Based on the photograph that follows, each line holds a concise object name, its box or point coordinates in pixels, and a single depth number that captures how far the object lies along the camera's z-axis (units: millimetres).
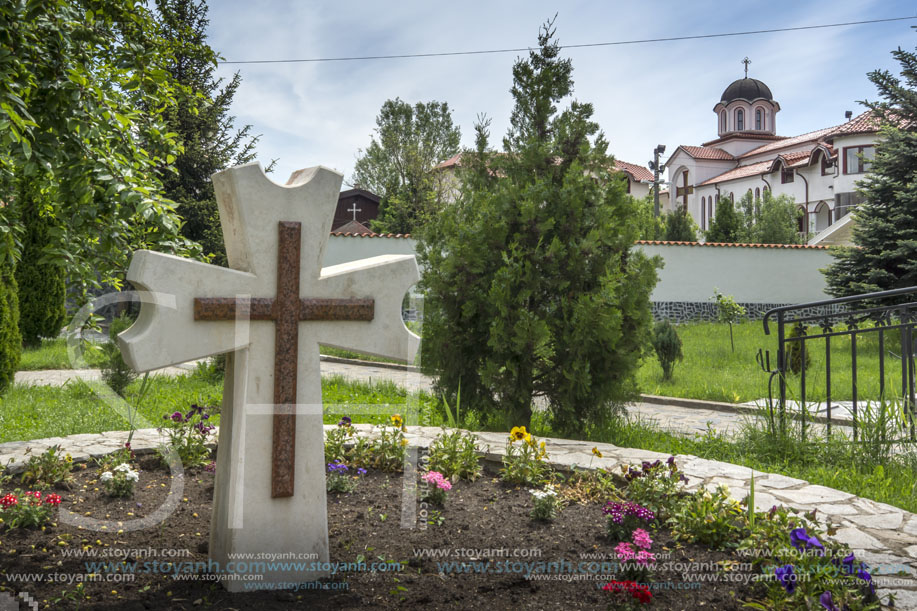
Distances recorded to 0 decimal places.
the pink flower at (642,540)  2691
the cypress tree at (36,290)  12531
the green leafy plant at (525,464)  3770
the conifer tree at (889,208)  14617
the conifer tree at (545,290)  5152
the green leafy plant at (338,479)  3602
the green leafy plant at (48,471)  3637
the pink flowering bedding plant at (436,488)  3373
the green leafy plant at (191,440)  4047
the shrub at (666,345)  10016
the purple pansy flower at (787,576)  2359
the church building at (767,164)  30734
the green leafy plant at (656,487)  3280
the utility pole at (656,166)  30547
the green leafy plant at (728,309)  13727
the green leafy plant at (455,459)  3820
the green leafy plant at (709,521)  2961
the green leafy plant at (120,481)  3494
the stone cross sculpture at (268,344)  2600
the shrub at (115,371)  7363
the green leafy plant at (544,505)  3223
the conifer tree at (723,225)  24516
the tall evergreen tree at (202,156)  15961
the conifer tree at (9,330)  8094
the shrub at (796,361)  10043
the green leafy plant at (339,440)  4125
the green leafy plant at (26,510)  3035
